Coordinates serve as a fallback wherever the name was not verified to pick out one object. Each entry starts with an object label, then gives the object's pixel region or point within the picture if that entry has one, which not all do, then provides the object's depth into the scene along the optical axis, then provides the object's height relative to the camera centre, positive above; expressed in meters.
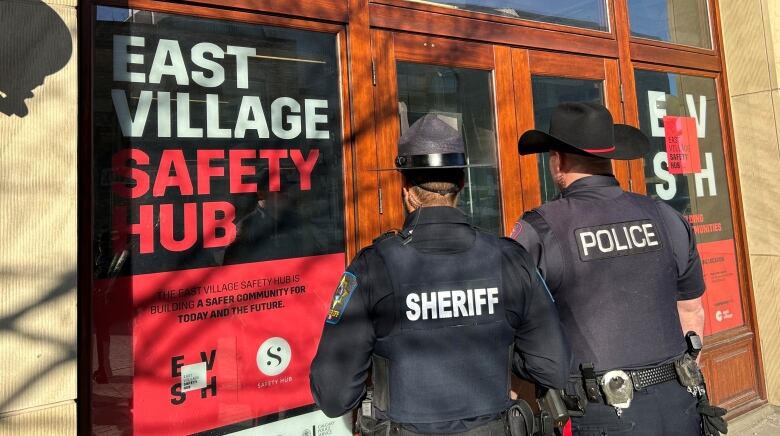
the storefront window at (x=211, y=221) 2.42 +0.21
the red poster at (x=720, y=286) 4.57 -0.44
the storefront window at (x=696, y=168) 4.40 +0.58
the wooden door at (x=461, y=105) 3.16 +0.91
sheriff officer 1.64 -0.22
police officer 1.96 -0.18
